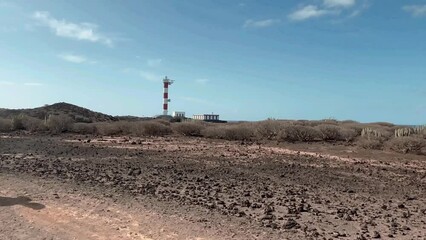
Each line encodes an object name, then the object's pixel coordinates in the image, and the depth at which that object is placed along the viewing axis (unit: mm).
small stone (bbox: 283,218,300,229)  6588
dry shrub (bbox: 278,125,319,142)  26672
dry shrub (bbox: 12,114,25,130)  34009
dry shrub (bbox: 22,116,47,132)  33219
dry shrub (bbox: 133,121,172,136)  30828
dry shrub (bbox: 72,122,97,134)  32156
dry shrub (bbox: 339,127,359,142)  27155
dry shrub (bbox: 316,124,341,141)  27359
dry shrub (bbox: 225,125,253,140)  27984
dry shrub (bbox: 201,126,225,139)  28600
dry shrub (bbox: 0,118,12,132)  32594
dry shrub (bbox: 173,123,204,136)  31109
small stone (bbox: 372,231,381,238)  6263
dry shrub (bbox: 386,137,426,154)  20875
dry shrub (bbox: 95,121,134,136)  30922
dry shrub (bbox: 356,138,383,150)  22375
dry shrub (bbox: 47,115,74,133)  32500
